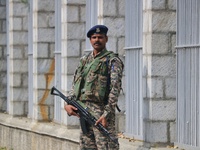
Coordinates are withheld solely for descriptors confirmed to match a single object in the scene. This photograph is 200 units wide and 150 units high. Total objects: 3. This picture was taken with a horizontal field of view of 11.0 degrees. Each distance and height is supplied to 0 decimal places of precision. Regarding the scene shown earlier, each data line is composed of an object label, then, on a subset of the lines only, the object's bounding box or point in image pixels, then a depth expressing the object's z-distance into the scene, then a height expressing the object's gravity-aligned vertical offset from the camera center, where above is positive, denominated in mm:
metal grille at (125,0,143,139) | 14969 -21
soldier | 12898 -257
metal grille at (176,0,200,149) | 13414 -80
